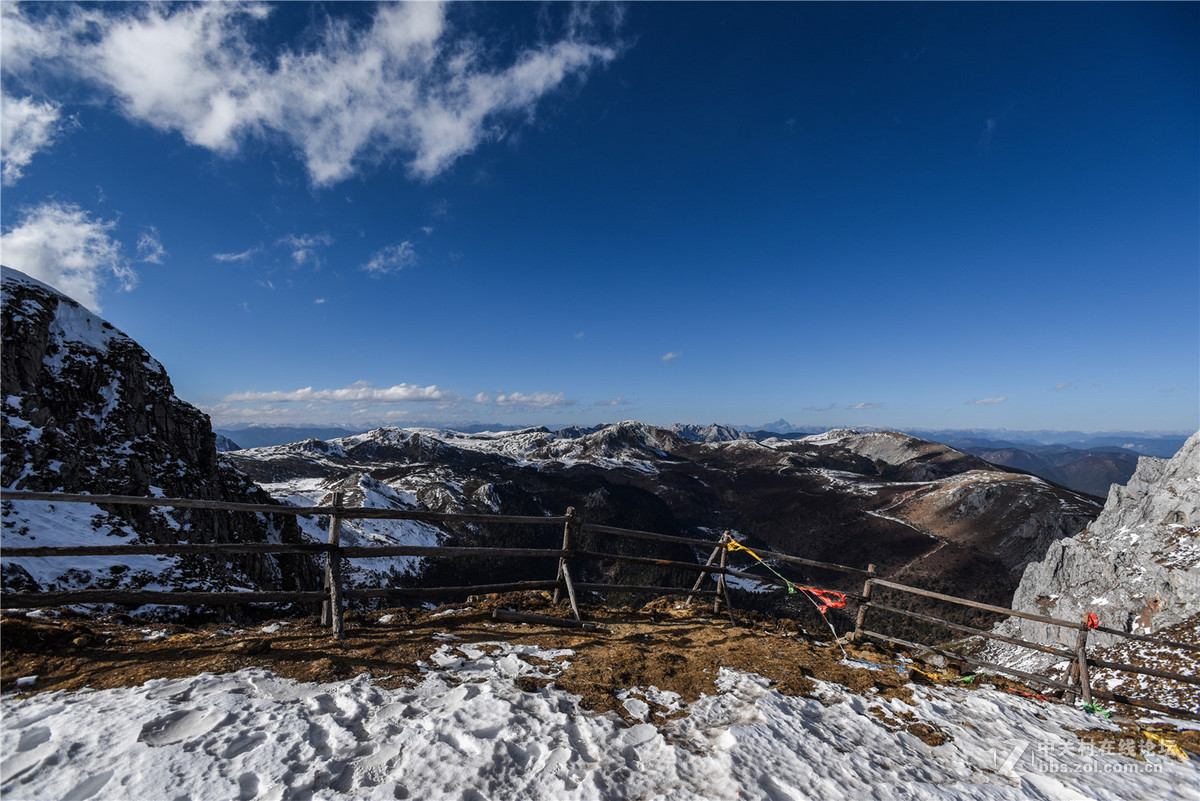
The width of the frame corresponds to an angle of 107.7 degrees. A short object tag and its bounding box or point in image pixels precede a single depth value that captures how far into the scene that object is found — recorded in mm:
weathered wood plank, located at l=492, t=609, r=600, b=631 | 8575
